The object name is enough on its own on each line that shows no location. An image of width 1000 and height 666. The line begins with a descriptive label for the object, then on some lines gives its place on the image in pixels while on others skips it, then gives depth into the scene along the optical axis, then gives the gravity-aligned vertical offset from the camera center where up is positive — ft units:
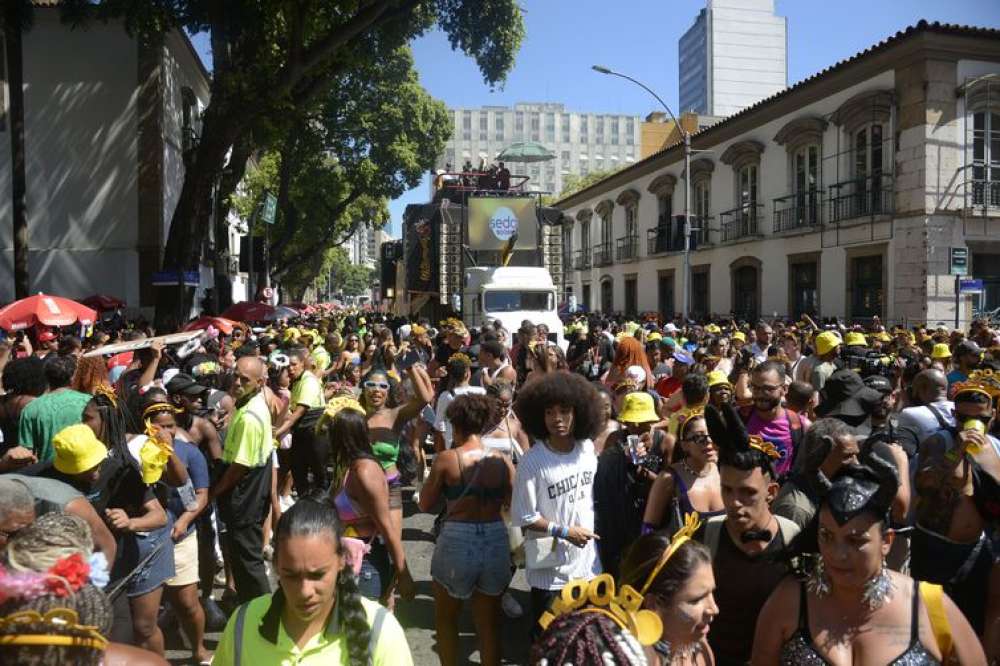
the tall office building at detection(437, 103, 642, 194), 495.82 +109.83
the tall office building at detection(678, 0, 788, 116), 493.36 +159.51
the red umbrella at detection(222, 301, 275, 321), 58.39 -0.16
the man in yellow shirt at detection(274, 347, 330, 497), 21.95 -3.25
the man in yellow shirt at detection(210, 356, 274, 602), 17.01 -3.98
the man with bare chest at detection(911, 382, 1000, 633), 11.85 -3.27
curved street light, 68.95 +6.79
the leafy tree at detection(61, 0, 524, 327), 52.95 +18.67
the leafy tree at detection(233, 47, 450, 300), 98.43 +20.26
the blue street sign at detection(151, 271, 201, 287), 57.00 +2.31
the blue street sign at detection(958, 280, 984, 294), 50.72 +1.31
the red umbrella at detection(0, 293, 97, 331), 35.37 -0.10
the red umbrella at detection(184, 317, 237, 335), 45.32 -0.82
